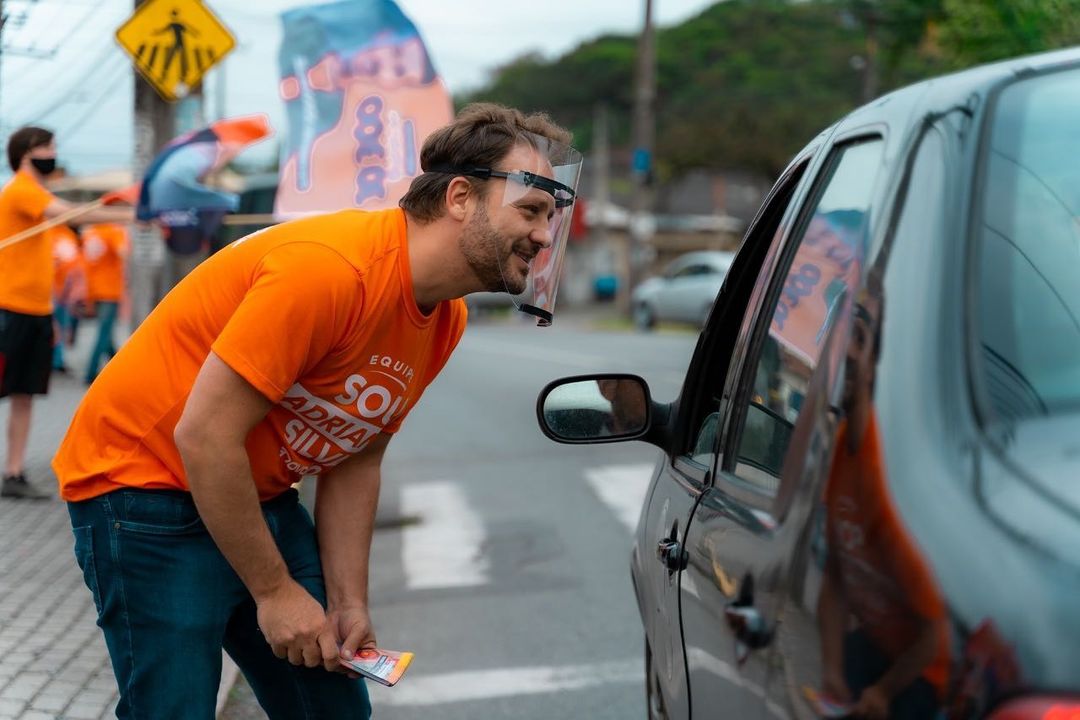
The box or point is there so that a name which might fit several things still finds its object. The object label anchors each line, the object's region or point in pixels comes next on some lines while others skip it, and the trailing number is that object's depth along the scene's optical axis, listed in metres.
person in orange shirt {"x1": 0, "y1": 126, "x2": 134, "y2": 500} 7.59
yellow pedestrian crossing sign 9.10
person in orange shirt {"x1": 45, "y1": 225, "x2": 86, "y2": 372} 14.99
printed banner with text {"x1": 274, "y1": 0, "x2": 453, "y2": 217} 8.91
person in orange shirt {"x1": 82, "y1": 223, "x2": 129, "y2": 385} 14.20
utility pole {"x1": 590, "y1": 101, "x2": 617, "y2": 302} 53.41
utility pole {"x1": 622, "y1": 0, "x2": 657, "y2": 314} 33.59
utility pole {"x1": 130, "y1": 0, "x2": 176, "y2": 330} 10.02
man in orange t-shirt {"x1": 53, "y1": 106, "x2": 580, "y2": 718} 2.57
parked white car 28.25
